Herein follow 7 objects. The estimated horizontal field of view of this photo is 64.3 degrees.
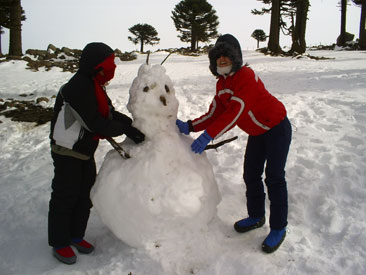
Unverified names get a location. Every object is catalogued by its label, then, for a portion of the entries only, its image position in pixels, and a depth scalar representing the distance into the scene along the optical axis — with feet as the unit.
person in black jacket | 6.64
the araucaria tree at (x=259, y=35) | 96.27
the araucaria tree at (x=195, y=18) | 63.77
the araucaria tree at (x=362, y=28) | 52.54
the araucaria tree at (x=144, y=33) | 83.92
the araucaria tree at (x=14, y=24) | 33.09
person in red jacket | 6.81
